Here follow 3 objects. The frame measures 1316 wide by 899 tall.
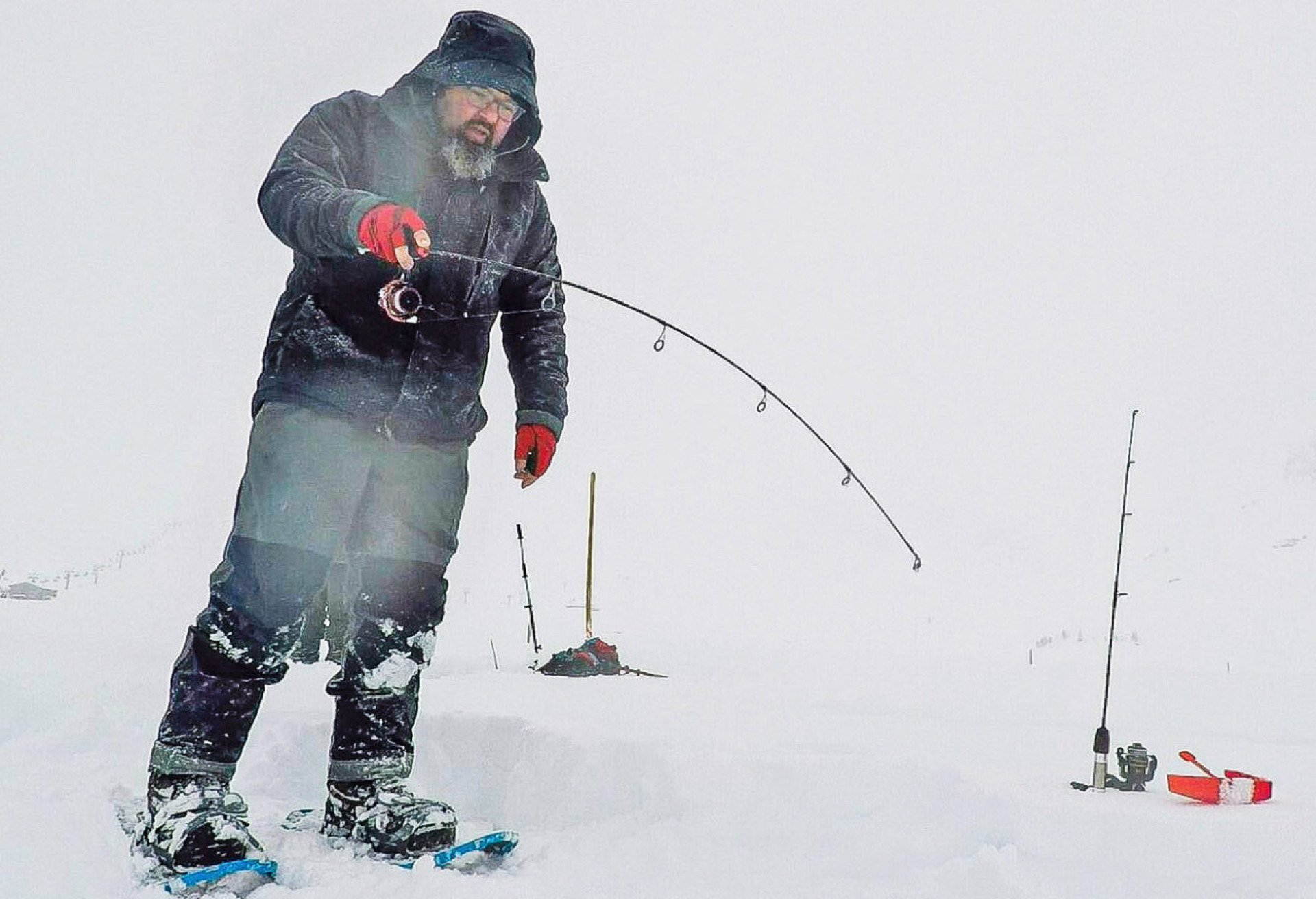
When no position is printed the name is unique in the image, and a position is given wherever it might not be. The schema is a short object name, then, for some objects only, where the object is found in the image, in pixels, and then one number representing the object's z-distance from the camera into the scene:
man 2.57
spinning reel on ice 3.05
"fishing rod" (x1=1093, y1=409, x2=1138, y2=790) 2.99
